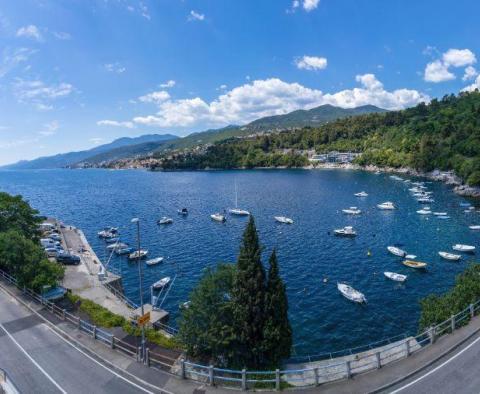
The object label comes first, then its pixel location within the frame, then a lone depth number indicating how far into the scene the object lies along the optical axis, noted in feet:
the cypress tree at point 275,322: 75.92
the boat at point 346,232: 237.45
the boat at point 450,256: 181.48
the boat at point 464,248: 194.18
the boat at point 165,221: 297.53
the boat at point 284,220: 281.54
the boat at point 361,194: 390.62
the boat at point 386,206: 316.64
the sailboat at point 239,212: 326.92
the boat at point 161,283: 161.38
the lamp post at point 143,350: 69.70
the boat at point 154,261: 194.59
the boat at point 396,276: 157.79
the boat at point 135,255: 205.25
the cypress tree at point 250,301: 76.54
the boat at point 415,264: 172.24
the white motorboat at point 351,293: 139.13
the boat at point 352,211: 307.17
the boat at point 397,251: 191.27
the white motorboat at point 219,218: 300.69
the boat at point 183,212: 337.04
